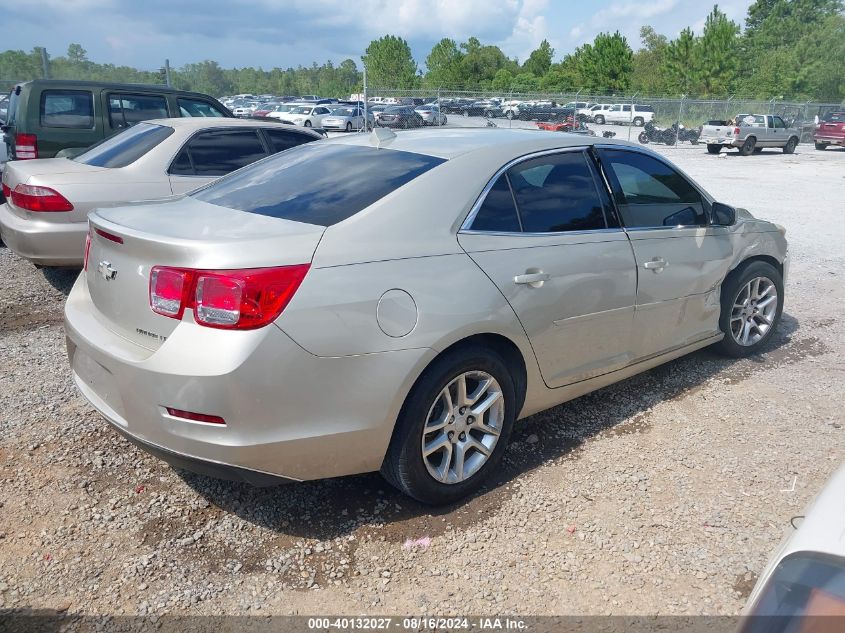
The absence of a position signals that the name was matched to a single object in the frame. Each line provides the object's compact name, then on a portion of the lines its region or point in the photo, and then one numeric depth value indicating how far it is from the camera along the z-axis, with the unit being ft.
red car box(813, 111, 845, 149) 101.55
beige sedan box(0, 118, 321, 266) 18.08
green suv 25.13
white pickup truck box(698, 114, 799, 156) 89.51
